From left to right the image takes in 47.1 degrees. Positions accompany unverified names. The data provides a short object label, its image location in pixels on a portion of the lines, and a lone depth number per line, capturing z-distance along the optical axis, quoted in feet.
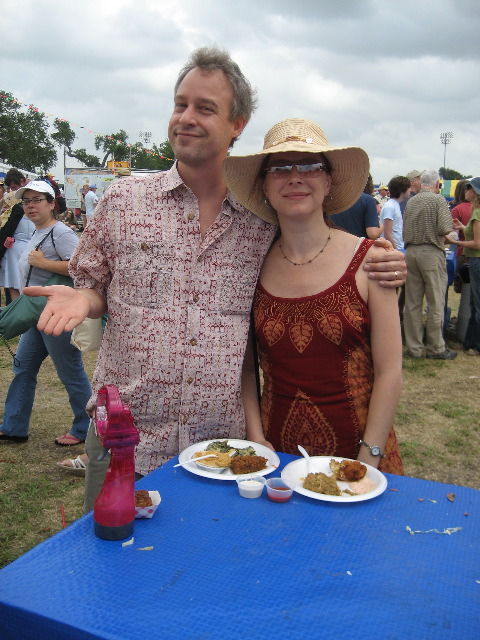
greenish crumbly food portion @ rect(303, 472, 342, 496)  5.24
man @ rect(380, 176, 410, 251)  26.30
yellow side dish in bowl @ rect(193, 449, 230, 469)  5.71
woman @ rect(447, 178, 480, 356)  22.89
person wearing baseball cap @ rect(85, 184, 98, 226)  70.33
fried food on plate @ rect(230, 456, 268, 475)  5.65
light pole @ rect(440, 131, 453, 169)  270.26
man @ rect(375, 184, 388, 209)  59.33
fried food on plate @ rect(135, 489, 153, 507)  4.76
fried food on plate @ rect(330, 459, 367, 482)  5.55
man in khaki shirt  22.85
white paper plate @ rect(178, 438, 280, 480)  5.50
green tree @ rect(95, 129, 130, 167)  201.46
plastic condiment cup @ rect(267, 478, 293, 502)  5.13
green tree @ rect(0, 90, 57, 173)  162.71
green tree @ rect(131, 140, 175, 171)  232.26
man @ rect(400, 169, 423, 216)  27.68
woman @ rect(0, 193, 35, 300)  25.24
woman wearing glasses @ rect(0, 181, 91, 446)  14.15
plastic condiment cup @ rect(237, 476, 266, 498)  5.21
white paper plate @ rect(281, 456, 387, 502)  5.12
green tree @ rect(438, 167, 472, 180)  266.77
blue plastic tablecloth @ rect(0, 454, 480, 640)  3.54
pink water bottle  4.38
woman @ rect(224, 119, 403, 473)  6.49
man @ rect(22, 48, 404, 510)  6.59
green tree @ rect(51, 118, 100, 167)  204.96
